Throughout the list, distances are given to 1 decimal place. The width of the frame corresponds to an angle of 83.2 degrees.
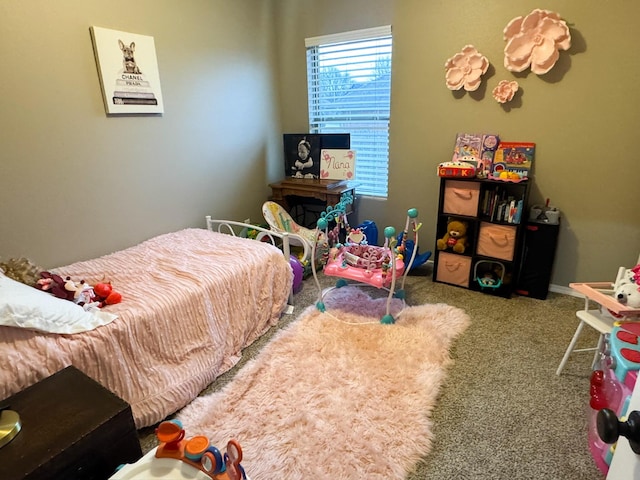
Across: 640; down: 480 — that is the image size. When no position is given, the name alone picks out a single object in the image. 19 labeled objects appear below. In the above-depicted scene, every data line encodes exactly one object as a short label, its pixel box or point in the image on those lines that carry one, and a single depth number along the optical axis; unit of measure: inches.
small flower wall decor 105.2
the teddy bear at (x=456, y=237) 115.5
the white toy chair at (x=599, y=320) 68.4
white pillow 55.6
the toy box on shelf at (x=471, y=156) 108.9
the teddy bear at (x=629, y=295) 64.1
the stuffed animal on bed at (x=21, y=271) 68.7
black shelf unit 107.0
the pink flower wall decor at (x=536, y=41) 95.4
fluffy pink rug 59.9
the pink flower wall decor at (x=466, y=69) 107.7
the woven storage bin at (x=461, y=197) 109.7
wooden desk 128.9
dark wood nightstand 40.9
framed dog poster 89.7
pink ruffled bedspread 58.1
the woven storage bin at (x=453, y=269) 117.0
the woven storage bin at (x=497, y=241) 107.1
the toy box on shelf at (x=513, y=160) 106.7
